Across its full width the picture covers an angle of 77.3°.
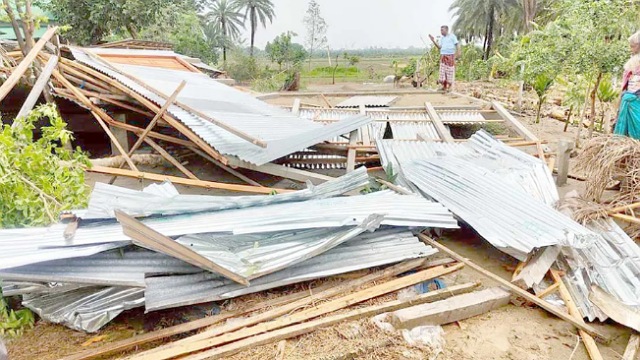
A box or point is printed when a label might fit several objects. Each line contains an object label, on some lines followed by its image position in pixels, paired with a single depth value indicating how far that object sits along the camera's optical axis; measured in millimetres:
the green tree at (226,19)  39947
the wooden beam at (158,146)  6156
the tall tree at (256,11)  40625
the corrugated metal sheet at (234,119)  5621
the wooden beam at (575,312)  2987
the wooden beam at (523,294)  3193
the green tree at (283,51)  30391
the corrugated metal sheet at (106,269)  2865
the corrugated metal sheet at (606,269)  3359
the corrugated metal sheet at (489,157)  5258
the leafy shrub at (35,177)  3502
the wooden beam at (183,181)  5727
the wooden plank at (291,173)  5645
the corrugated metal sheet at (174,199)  3704
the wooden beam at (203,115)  5543
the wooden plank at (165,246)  2738
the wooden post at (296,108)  8738
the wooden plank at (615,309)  3101
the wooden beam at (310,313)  2793
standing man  11648
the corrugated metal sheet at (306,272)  3104
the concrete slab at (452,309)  3131
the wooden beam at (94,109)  6434
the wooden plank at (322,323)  2803
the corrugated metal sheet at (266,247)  3238
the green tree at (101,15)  17422
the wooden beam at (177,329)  2863
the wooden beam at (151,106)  5669
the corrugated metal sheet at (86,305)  3045
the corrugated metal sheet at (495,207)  3846
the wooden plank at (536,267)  3617
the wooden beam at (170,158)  6296
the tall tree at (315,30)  38594
